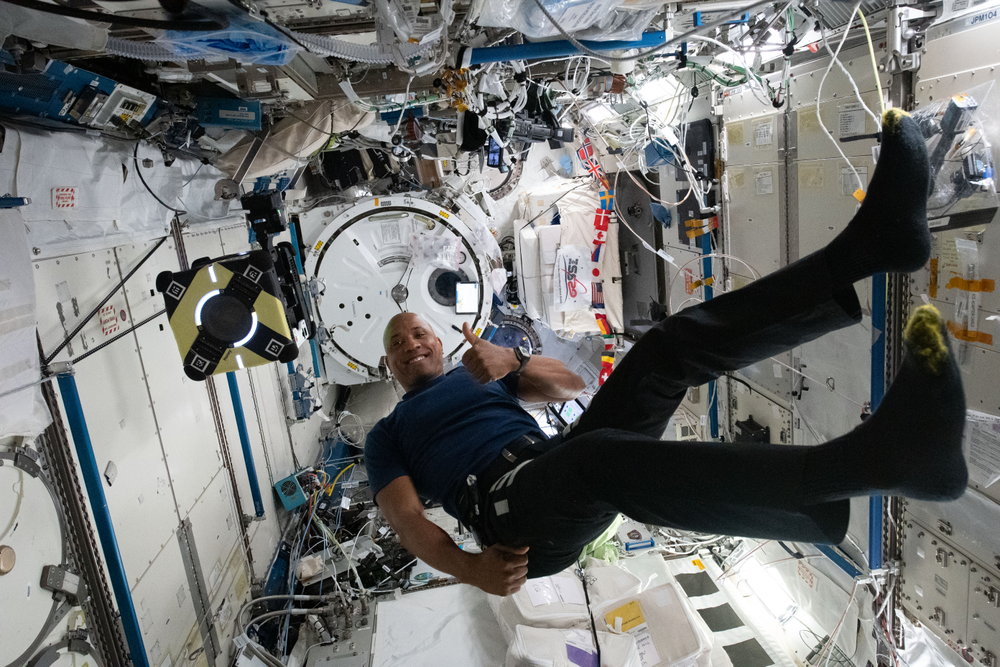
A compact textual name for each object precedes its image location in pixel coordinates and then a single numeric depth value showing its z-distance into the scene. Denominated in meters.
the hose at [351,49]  1.86
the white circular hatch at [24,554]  1.82
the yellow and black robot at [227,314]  2.47
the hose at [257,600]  3.70
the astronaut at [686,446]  1.39
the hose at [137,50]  1.75
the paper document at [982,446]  2.26
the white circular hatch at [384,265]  5.65
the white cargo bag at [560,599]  3.49
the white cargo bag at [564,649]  3.16
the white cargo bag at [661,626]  3.25
